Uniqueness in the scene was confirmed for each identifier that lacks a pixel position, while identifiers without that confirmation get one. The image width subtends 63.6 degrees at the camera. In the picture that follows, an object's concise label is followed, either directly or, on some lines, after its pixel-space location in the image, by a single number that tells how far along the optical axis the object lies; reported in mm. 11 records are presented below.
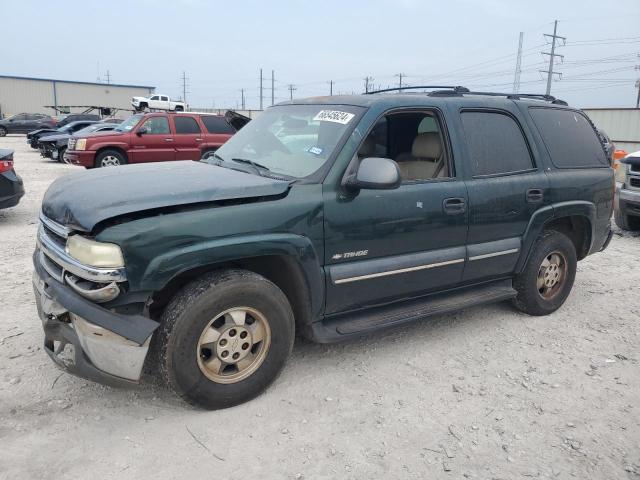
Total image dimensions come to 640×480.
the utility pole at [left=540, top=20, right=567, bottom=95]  54088
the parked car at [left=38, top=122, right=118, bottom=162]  17578
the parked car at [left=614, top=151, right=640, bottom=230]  7629
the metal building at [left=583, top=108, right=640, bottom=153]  20844
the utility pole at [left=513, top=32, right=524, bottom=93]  52188
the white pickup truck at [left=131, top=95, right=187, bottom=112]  36312
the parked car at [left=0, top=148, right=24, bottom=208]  7555
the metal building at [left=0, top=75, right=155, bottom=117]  55062
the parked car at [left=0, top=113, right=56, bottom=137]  33728
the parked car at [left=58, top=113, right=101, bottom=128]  31338
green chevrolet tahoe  2680
